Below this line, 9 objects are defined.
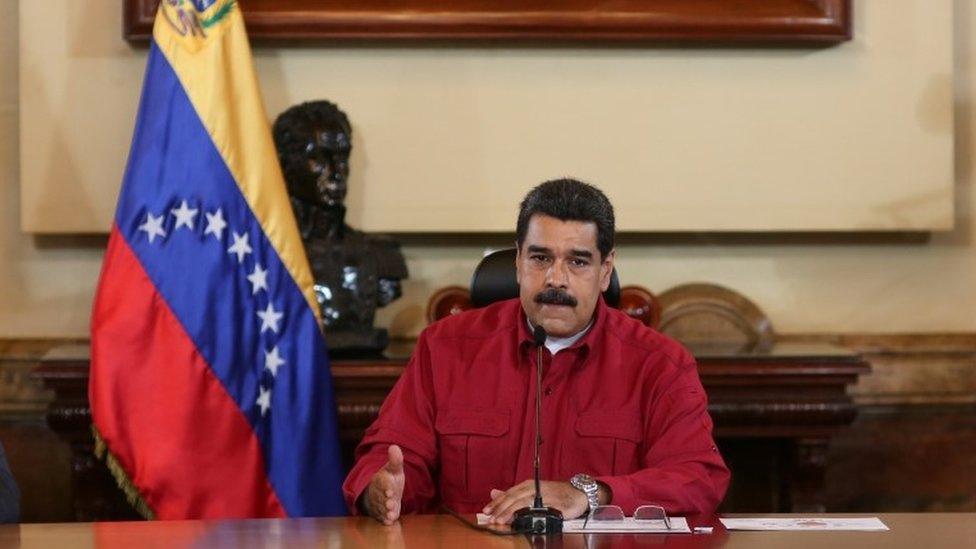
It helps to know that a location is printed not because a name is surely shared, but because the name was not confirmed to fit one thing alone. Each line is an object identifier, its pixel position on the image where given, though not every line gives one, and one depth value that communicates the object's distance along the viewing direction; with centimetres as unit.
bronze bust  877
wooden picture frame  910
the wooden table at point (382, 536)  532
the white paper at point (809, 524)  564
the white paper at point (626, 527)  557
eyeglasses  571
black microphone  551
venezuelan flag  822
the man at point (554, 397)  640
